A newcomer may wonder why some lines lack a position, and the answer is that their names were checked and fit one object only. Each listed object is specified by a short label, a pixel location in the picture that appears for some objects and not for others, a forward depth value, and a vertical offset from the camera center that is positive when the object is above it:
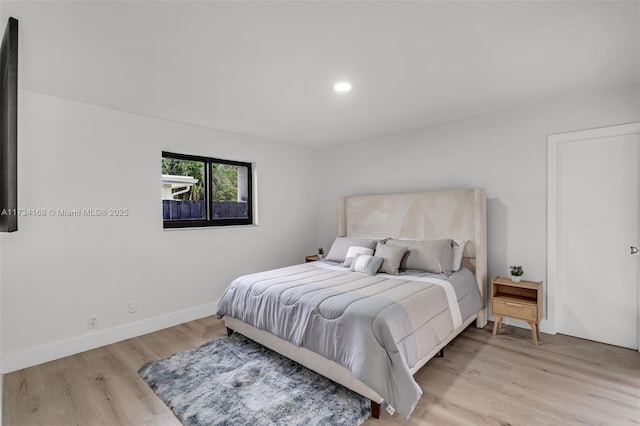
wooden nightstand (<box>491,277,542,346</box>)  2.92 -0.91
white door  2.79 -0.28
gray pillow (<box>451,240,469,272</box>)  3.33 -0.47
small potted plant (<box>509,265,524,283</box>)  3.13 -0.67
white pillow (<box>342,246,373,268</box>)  3.59 -0.50
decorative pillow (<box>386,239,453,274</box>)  3.23 -0.51
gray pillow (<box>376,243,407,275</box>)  3.28 -0.52
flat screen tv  1.29 +0.37
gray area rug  1.94 -1.30
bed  1.96 -0.77
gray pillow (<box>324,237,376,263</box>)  3.79 -0.46
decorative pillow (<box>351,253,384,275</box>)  3.23 -0.58
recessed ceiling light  2.58 +1.06
